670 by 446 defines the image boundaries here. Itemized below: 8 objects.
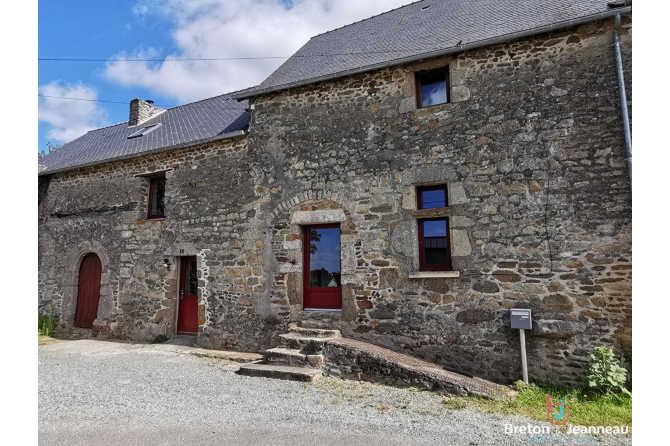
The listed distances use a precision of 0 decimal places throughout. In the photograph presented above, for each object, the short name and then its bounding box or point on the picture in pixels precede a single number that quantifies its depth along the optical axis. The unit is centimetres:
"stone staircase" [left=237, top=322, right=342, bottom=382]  523
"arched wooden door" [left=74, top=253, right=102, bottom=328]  877
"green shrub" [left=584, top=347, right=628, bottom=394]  453
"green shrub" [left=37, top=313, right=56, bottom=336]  882
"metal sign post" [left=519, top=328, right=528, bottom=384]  496
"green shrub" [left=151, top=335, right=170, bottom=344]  772
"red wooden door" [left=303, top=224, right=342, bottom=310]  649
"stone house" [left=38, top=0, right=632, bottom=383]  505
